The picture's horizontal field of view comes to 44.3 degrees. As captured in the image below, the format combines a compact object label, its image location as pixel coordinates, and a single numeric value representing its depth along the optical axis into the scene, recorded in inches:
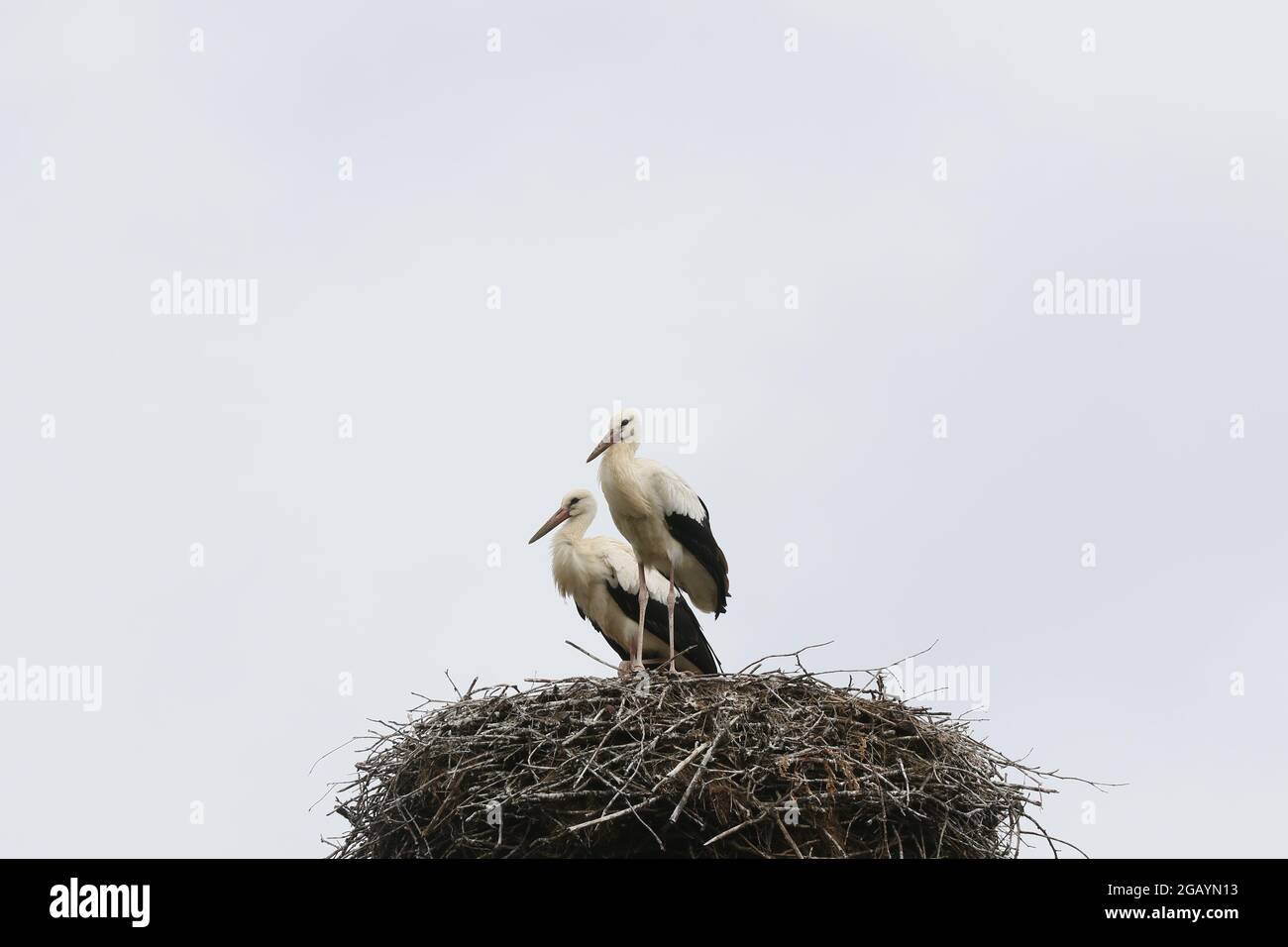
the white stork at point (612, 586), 339.3
